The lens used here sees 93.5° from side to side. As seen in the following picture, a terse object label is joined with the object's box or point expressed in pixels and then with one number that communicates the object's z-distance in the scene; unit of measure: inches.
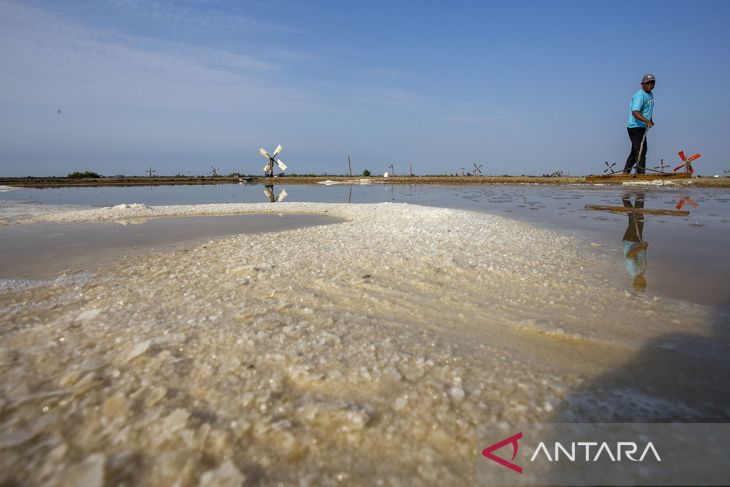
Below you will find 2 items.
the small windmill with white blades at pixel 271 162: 2822.3
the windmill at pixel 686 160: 1009.6
